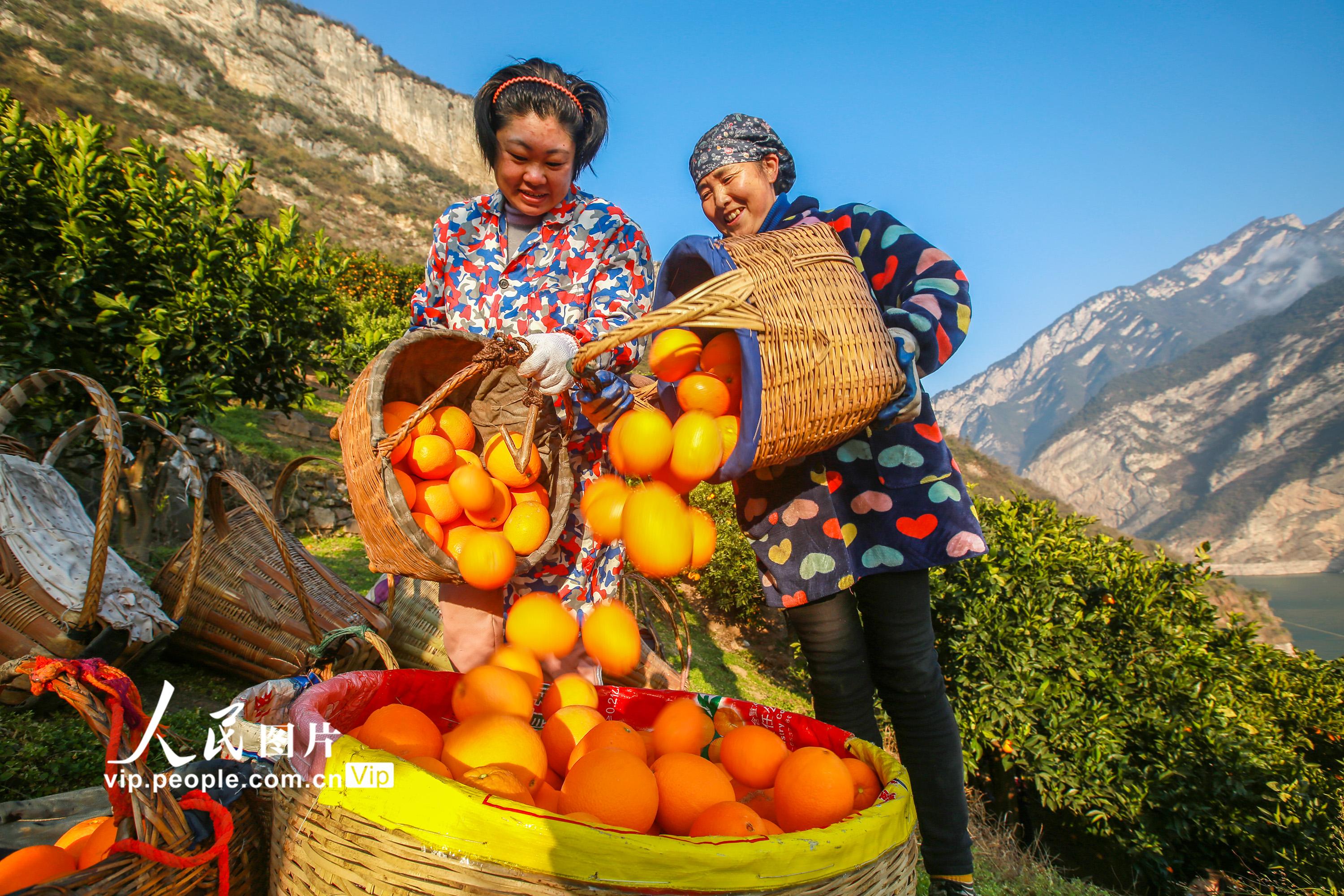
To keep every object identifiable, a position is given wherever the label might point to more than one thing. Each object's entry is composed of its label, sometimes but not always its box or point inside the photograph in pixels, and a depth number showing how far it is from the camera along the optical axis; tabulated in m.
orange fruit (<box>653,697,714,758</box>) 1.28
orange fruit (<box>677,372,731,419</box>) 1.39
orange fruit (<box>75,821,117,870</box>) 0.95
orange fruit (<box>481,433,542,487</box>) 1.70
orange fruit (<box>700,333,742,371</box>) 1.41
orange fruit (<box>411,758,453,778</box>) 0.96
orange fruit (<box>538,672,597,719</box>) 1.41
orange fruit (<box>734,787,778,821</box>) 1.10
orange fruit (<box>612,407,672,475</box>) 1.31
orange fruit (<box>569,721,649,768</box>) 1.14
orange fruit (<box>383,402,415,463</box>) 1.55
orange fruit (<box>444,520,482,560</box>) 1.53
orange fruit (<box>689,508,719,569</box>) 1.38
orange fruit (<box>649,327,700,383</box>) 1.40
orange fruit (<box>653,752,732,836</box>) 1.02
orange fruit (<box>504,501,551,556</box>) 1.63
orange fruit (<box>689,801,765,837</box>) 0.91
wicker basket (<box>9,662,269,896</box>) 0.78
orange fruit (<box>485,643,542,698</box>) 1.46
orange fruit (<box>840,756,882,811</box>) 1.06
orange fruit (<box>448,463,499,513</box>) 1.56
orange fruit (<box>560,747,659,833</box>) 0.95
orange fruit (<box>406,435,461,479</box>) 1.53
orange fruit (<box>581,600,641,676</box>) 1.49
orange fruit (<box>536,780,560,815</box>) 1.04
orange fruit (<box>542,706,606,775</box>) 1.22
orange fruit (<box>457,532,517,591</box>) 1.44
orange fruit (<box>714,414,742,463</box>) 1.33
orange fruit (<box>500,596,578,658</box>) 1.51
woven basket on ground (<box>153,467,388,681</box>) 2.46
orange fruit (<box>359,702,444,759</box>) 1.02
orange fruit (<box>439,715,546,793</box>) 1.03
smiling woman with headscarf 1.50
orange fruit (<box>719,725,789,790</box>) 1.18
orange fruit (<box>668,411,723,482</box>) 1.26
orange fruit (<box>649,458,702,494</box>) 1.36
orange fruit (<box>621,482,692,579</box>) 1.29
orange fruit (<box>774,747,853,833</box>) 0.99
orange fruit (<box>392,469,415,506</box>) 1.50
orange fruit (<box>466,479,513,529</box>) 1.62
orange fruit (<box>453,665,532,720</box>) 1.25
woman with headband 1.74
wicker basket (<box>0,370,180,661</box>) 1.88
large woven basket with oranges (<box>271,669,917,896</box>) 0.76
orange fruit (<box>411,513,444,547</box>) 1.50
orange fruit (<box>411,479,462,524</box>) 1.55
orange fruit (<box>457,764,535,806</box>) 0.94
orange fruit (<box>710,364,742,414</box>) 1.42
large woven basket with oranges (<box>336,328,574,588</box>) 1.42
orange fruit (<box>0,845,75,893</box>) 0.89
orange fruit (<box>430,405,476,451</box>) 1.67
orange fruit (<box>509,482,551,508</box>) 1.74
